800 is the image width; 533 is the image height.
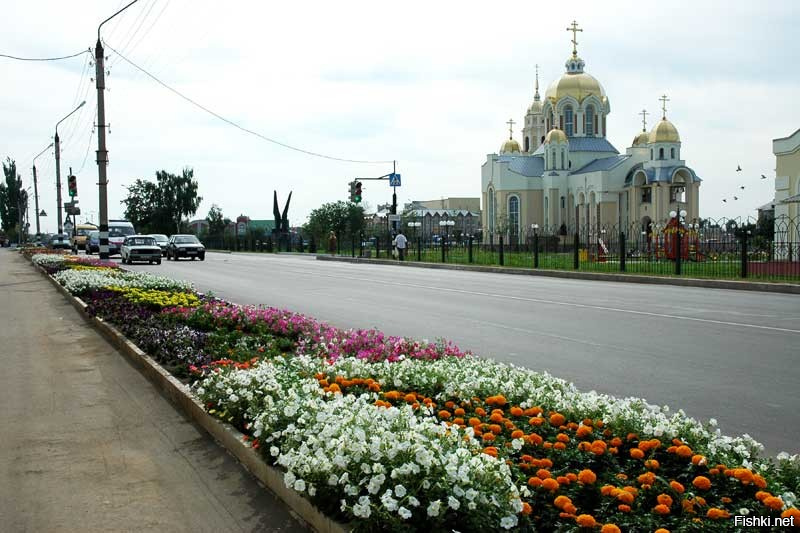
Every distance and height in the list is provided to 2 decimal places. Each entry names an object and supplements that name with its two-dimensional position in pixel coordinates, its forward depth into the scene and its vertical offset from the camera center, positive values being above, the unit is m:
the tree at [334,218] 77.69 +1.88
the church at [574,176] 74.94 +5.89
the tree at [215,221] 100.12 +2.26
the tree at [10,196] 100.12 +5.79
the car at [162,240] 52.54 -0.06
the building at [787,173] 34.72 +2.64
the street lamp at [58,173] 44.78 +3.77
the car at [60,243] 55.84 -0.22
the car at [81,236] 57.38 +0.34
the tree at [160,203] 105.31 +4.79
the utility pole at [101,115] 25.98 +4.05
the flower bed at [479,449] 3.54 -1.16
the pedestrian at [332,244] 52.78 -0.43
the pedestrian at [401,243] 40.31 -0.31
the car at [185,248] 45.94 -0.52
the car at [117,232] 50.25 +0.51
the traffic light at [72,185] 39.62 +2.75
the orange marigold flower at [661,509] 3.55 -1.21
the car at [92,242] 55.16 -0.18
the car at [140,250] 38.69 -0.50
